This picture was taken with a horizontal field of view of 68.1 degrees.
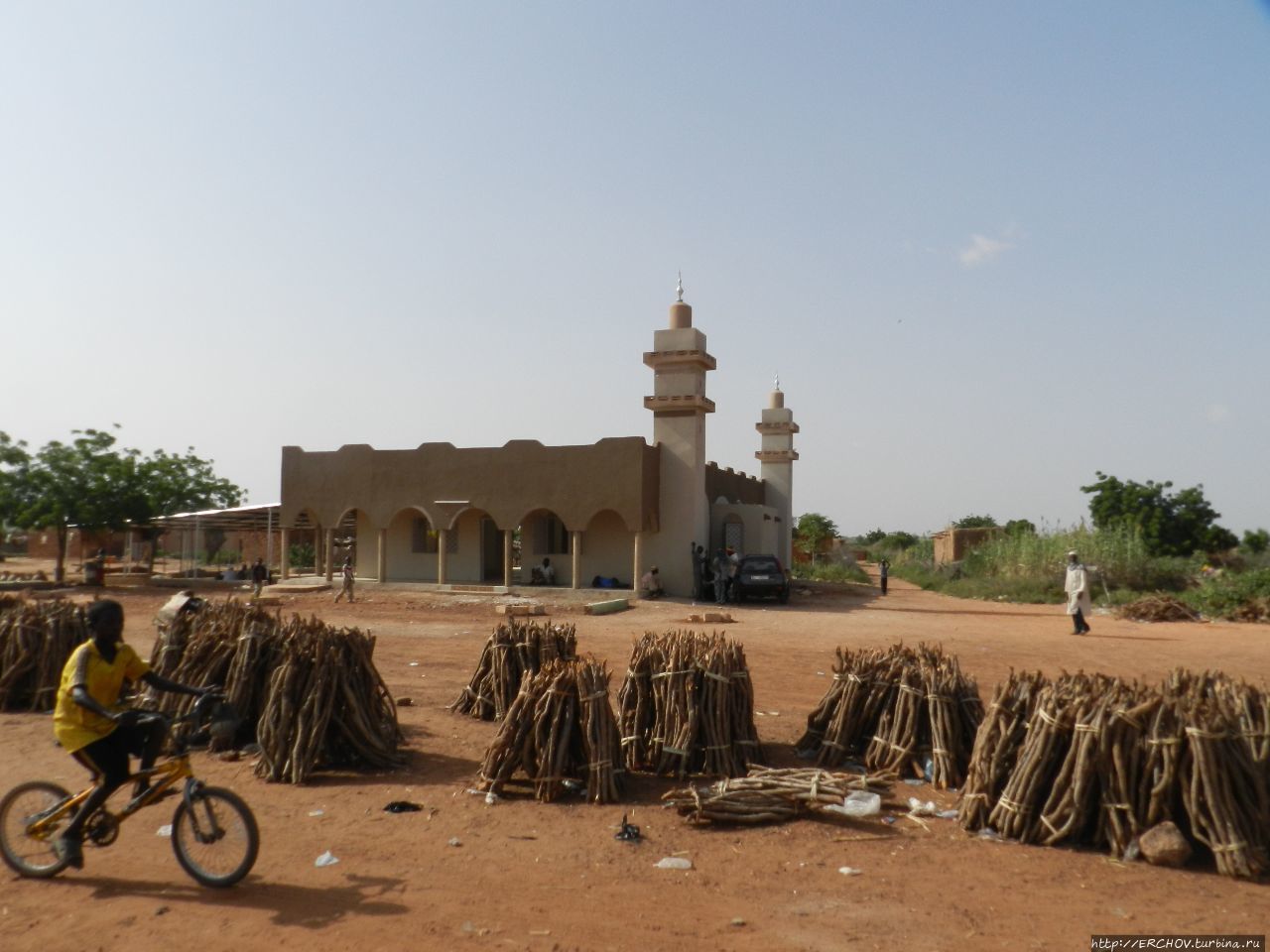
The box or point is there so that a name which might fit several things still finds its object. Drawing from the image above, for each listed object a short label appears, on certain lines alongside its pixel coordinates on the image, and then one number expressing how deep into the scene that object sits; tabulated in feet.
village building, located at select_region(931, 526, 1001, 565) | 152.46
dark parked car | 80.18
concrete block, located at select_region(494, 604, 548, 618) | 65.53
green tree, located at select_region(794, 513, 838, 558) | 161.00
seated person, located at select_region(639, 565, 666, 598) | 81.00
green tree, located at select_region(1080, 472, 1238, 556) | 141.08
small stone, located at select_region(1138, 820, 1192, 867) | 17.46
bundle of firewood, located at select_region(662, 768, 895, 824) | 20.45
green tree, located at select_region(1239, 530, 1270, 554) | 147.74
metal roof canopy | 104.94
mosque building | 83.51
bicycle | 16.37
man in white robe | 57.72
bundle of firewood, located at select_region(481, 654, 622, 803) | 22.26
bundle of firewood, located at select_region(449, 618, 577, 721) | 29.66
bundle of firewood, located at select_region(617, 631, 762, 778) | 23.76
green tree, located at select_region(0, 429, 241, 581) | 93.76
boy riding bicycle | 16.26
